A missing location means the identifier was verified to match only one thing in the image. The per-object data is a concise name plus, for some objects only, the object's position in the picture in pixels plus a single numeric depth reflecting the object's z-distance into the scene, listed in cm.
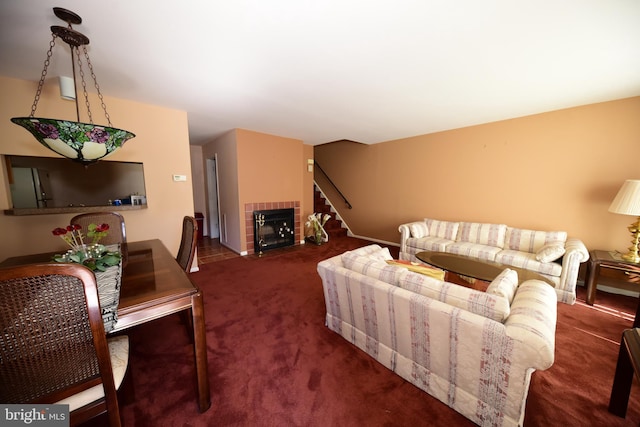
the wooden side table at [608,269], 225
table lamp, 220
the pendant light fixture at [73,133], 123
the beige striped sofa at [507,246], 243
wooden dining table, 107
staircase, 568
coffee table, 218
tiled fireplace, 420
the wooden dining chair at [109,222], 212
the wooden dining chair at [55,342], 69
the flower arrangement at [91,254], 135
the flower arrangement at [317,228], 488
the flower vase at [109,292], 96
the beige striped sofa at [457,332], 104
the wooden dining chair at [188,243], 178
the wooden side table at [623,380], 113
